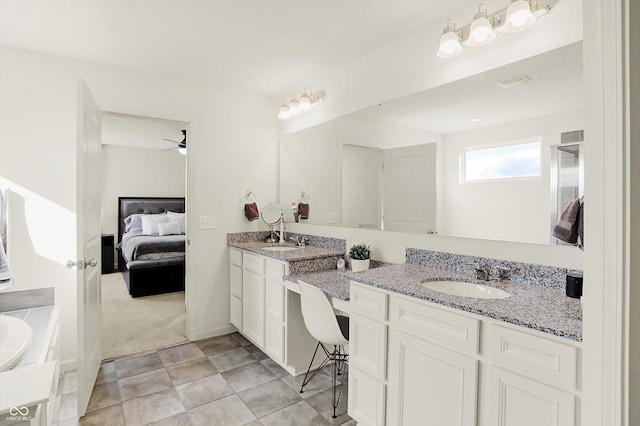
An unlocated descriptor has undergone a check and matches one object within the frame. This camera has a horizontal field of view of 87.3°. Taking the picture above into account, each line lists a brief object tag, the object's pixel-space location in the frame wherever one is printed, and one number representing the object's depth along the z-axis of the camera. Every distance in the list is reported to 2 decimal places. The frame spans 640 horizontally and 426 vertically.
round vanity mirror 3.42
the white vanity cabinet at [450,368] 1.08
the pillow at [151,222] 5.88
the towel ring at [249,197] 3.40
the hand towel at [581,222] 1.42
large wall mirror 1.56
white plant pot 2.37
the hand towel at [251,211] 3.36
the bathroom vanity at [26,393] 0.84
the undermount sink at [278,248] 2.91
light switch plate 3.15
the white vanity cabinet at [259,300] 2.46
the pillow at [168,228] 5.79
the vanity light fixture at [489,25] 1.50
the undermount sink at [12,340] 1.26
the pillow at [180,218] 6.06
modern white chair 1.95
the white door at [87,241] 1.97
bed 4.59
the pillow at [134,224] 6.07
